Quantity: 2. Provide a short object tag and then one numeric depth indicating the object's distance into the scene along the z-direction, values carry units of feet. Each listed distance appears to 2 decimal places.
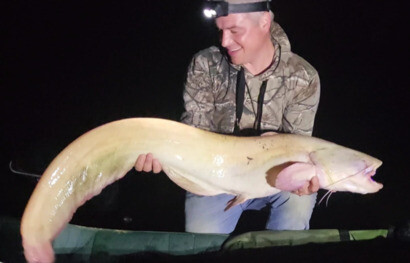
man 8.75
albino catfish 6.36
